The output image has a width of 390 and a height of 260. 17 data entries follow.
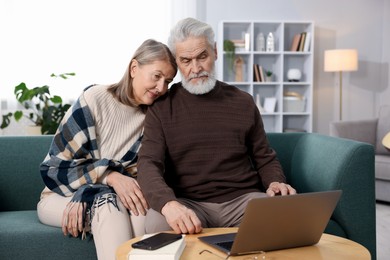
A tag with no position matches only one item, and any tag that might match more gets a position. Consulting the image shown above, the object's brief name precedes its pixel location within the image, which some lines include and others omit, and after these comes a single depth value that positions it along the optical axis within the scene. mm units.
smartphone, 1447
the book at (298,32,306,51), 5956
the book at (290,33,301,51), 5986
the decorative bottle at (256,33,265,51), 5953
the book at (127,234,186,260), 1389
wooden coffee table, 1470
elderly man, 2100
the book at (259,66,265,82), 5965
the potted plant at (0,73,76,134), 4398
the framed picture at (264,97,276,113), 6050
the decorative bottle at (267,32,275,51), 5965
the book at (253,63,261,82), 5965
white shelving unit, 5922
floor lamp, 5758
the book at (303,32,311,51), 5949
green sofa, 2078
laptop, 1408
